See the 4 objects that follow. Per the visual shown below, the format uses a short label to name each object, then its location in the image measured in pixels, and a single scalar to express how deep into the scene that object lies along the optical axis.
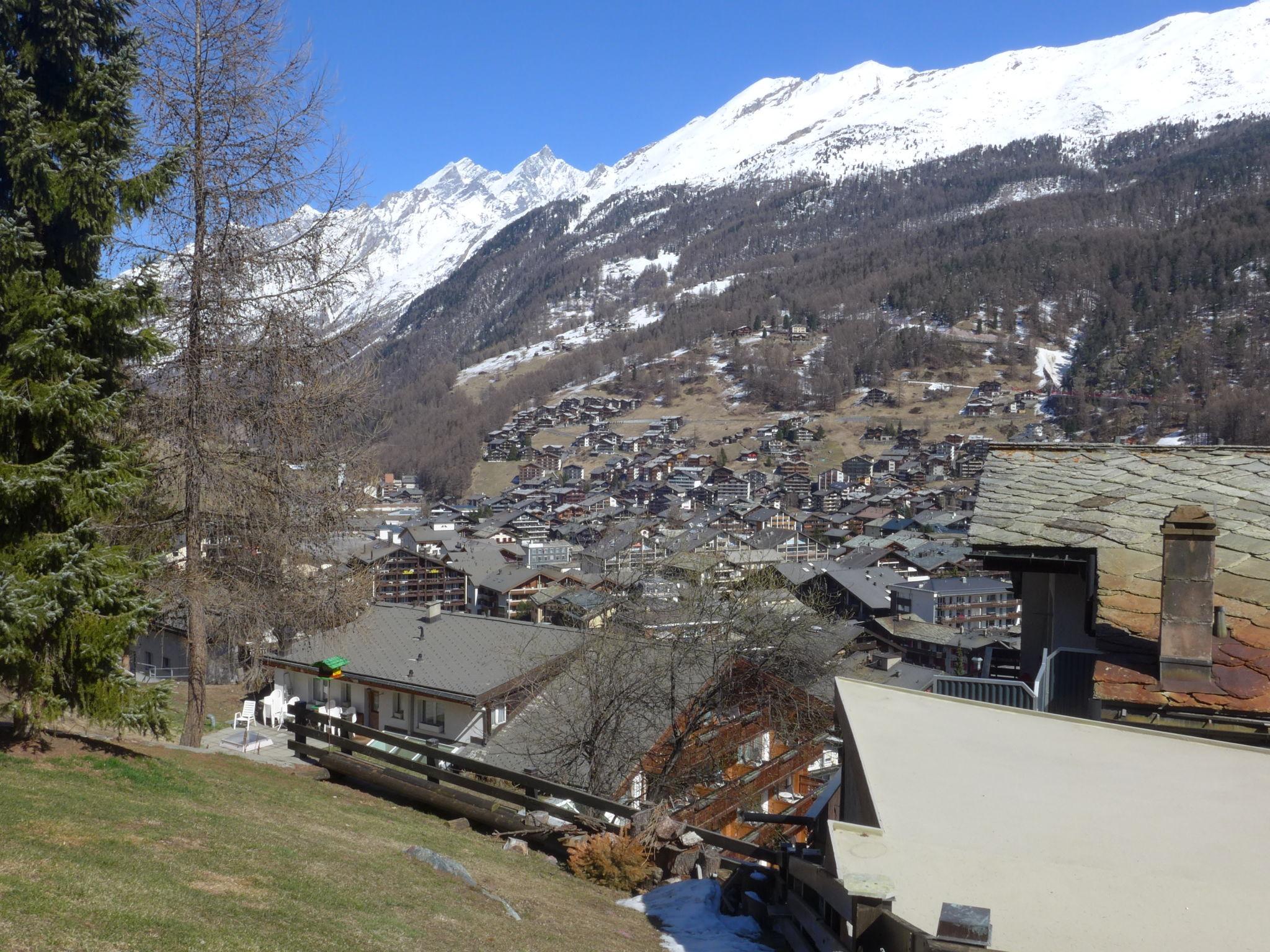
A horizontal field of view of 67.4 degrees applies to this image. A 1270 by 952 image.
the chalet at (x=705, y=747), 16.56
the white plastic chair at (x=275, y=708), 22.92
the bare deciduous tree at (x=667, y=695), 16.58
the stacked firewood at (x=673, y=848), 7.84
